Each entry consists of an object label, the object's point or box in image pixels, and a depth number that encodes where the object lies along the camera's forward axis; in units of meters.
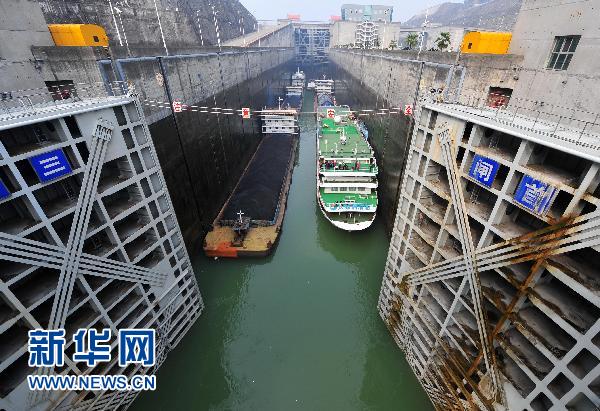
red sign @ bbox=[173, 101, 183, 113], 24.55
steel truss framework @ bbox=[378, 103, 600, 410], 10.06
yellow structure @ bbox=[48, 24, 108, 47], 23.88
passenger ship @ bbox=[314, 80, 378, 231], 32.09
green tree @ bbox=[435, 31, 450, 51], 35.56
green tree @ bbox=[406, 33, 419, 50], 50.96
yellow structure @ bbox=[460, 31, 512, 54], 25.38
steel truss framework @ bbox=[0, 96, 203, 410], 11.84
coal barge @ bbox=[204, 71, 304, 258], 29.19
